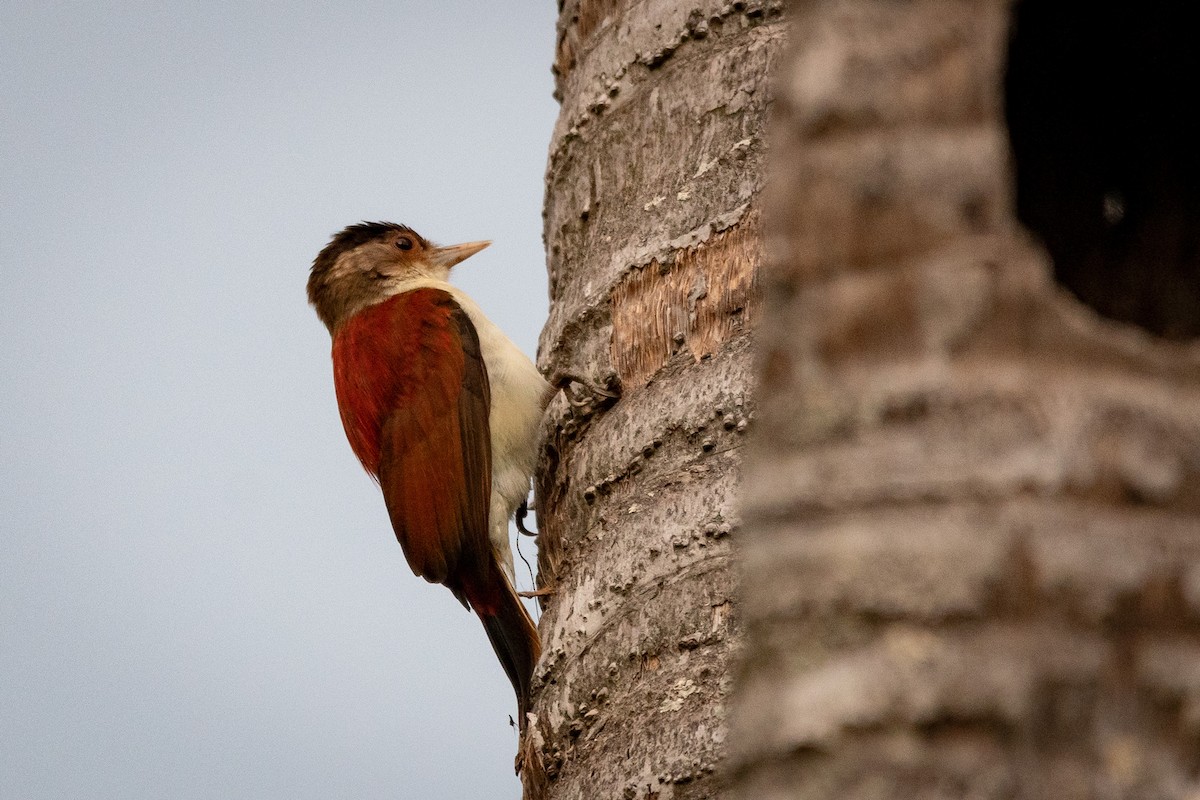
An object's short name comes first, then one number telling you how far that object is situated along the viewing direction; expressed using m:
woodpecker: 10.94
